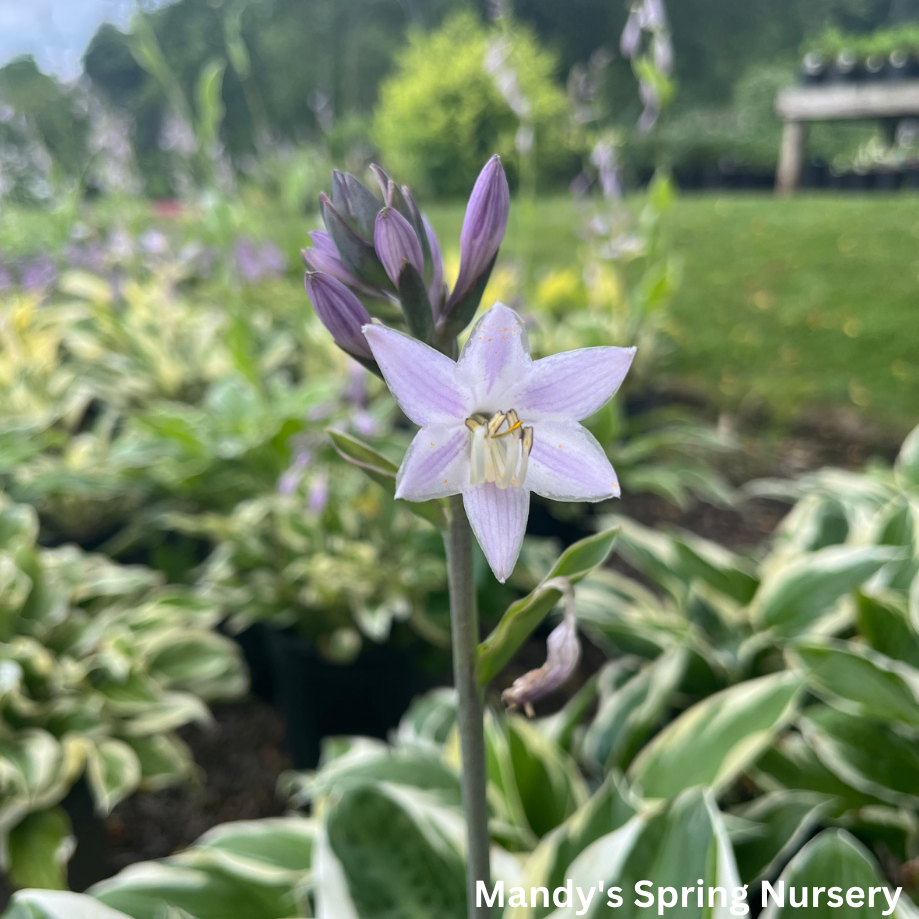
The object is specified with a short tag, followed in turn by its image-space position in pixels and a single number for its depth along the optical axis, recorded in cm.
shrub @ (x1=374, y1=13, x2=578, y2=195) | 952
